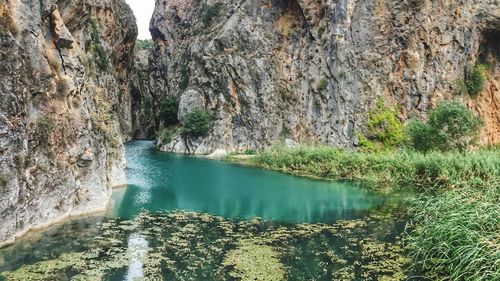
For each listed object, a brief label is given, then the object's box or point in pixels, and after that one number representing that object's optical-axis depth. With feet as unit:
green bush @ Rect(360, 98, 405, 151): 185.71
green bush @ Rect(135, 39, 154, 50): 437.50
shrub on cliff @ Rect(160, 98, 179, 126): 238.68
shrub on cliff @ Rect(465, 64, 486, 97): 192.03
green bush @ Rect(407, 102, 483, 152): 134.72
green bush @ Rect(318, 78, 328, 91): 203.09
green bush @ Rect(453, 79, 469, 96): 188.65
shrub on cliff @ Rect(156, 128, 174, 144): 221.46
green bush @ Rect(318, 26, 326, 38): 209.15
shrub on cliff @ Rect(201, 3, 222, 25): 239.50
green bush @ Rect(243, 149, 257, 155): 203.62
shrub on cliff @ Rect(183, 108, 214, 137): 209.56
